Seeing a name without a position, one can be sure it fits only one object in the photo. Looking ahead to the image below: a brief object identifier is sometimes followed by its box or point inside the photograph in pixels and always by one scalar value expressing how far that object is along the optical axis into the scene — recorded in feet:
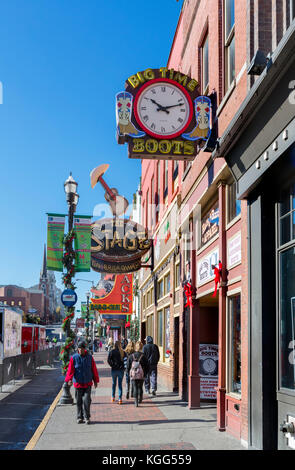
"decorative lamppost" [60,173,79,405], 53.98
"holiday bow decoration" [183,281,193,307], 45.79
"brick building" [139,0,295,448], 27.73
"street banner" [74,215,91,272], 58.23
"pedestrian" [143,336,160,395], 55.72
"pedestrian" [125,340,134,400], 50.78
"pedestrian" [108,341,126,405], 48.14
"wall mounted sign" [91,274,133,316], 118.62
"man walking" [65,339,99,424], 38.65
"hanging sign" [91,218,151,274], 70.74
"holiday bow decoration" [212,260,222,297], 35.53
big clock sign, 38.44
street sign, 53.78
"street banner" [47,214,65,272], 55.88
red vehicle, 101.09
